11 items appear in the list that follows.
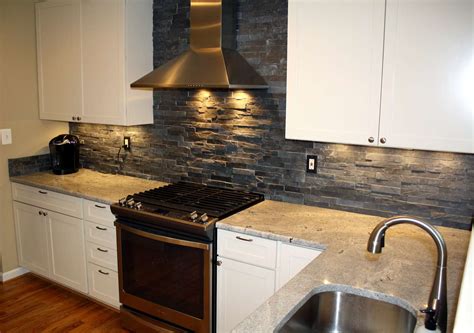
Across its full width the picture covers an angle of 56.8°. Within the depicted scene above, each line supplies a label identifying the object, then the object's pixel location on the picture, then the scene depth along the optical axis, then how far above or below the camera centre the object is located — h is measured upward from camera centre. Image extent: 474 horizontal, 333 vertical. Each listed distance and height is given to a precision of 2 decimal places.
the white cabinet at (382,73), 1.99 +0.18
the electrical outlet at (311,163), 2.77 -0.35
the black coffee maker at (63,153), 3.64 -0.41
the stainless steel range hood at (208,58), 2.56 +0.29
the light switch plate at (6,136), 3.48 -0.26
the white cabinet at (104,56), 3.16 +0.36
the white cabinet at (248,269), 2.29 -0.88
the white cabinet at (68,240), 3.07 -1.02
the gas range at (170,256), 2.50 -0.90
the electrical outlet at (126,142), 3.62 -0.31
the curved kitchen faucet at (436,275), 1.26 -0.47
